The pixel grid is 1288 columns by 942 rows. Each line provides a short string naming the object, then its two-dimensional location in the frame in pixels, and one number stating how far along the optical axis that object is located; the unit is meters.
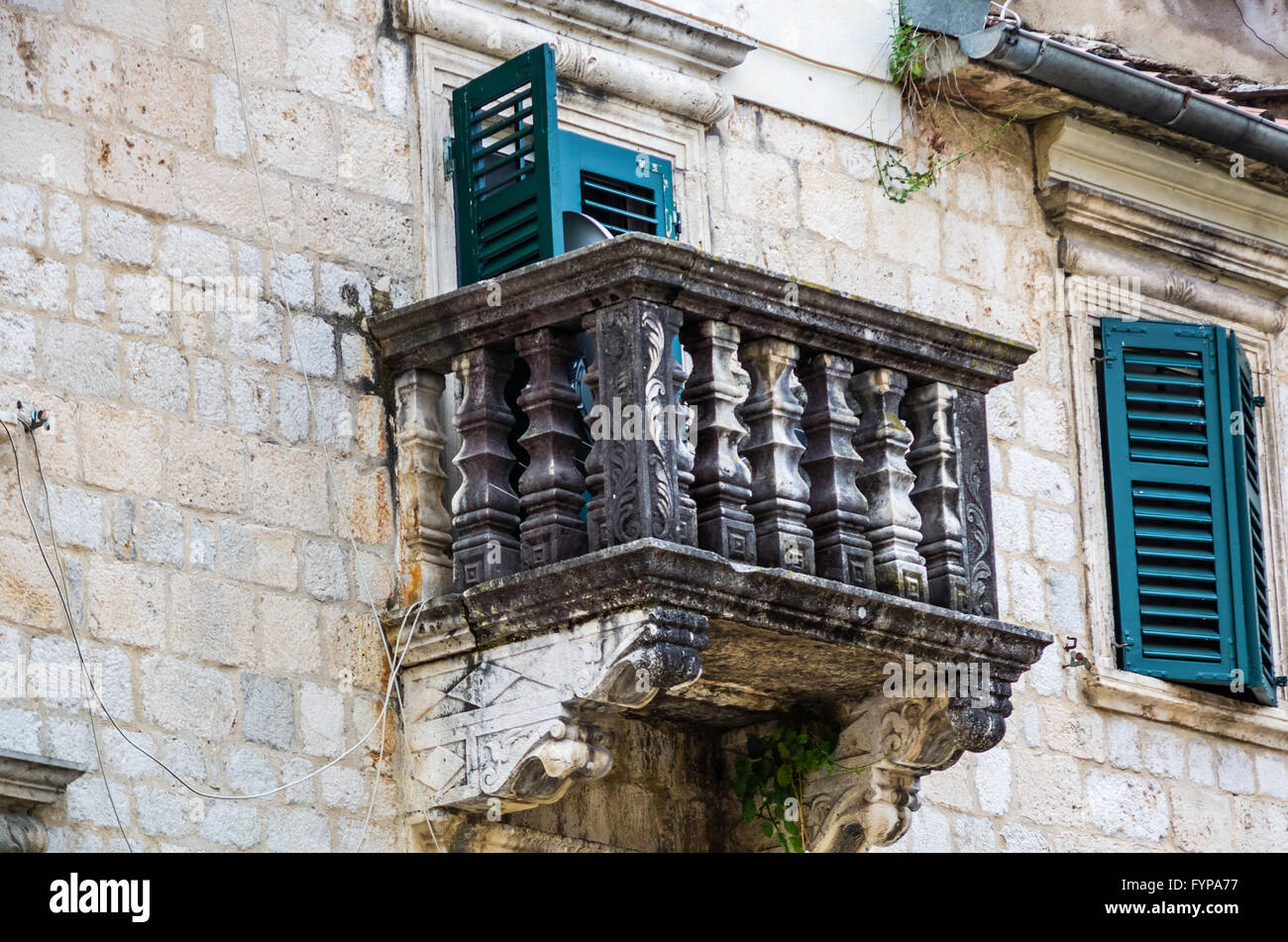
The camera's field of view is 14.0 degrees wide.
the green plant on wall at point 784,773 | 16.34
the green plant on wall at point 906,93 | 18.86
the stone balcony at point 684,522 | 14.40
